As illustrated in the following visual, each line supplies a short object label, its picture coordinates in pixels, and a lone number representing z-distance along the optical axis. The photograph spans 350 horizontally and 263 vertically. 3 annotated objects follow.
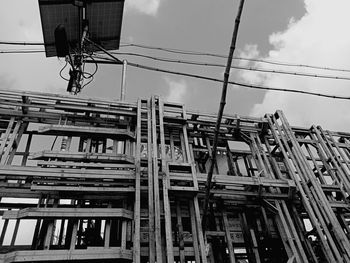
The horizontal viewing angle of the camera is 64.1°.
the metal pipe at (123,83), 9.42
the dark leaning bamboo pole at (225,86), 3.54
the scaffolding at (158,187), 5.62
